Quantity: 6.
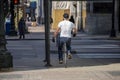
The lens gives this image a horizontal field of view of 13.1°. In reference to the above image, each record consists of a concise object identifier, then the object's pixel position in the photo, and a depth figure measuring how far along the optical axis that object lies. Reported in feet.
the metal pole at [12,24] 141.46
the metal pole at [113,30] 133.39
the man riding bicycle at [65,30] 58.70
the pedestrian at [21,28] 127.85
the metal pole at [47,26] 60.75
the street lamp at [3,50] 55.77
